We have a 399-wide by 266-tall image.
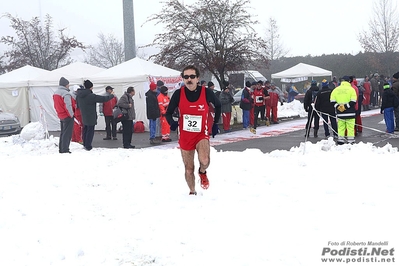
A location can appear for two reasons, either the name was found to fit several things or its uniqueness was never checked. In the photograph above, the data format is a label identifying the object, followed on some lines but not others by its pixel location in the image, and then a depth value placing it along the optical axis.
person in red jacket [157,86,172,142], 15.62
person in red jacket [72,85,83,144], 15.98
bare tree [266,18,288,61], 57.84
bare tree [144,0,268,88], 21.83
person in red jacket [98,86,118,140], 16.98
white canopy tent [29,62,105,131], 22.27
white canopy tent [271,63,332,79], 30.70
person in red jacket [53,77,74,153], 12.80
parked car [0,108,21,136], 20.80
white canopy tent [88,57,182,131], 19.23
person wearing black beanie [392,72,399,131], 14.88
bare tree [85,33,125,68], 65.06
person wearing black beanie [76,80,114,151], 13.22
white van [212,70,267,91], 32.25
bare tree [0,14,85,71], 38.66
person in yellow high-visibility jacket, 12.53
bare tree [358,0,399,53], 39.12
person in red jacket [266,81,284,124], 20.97
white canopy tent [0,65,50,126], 22.80
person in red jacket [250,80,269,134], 18.94
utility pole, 25.14
